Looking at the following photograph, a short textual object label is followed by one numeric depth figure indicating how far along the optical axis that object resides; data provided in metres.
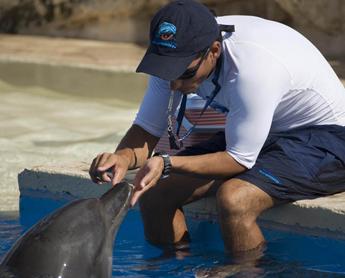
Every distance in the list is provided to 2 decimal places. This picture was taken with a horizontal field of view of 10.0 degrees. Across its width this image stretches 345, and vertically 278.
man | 7.85
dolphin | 6.56
